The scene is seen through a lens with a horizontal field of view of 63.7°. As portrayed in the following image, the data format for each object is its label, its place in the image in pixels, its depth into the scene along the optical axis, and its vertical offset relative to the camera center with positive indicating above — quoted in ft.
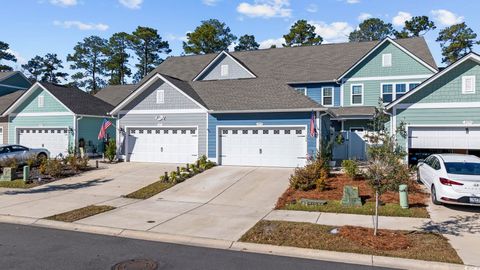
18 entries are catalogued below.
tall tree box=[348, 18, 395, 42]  244.48 +69.28
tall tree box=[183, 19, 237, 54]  195.31 +48.04
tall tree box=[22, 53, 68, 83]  275.80 +47.74
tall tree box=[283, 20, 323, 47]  183.21 +48.22
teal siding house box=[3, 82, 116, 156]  88.79 +3.18
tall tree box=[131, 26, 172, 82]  213.46 +50.27
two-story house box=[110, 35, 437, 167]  67.51 +5.79
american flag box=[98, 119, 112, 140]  80.68 +1.28
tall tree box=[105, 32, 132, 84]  225.97 +46.29
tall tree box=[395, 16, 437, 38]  183.42 +53.08
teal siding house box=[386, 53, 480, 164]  59.00 +3.75
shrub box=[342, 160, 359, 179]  53.67 -4.58
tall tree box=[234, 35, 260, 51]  233.96 +56.17
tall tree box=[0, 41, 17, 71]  268.82 +55.79
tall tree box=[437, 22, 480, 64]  166.64 +42.31
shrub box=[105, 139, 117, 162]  77.15 -3.36
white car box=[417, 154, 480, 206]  37.42 -4.29
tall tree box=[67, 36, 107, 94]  247.50 +49.71
